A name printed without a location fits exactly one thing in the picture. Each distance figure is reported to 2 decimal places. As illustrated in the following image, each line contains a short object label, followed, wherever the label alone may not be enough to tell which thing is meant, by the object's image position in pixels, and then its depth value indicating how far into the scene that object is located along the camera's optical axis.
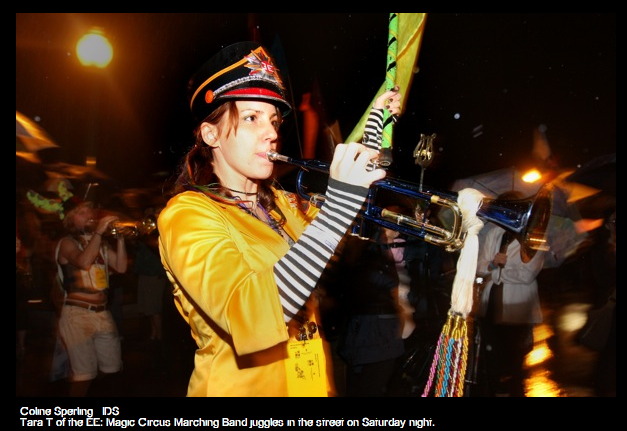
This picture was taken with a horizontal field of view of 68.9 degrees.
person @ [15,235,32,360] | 5.18
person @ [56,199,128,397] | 4.38
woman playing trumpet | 1.58
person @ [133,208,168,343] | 6.56
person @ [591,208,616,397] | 4.08
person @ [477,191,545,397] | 4.73
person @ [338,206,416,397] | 3.98
